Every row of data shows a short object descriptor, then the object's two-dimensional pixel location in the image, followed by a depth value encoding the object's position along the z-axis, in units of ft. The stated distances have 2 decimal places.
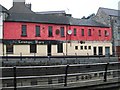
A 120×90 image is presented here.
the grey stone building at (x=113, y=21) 179.80
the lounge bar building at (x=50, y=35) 137.59
